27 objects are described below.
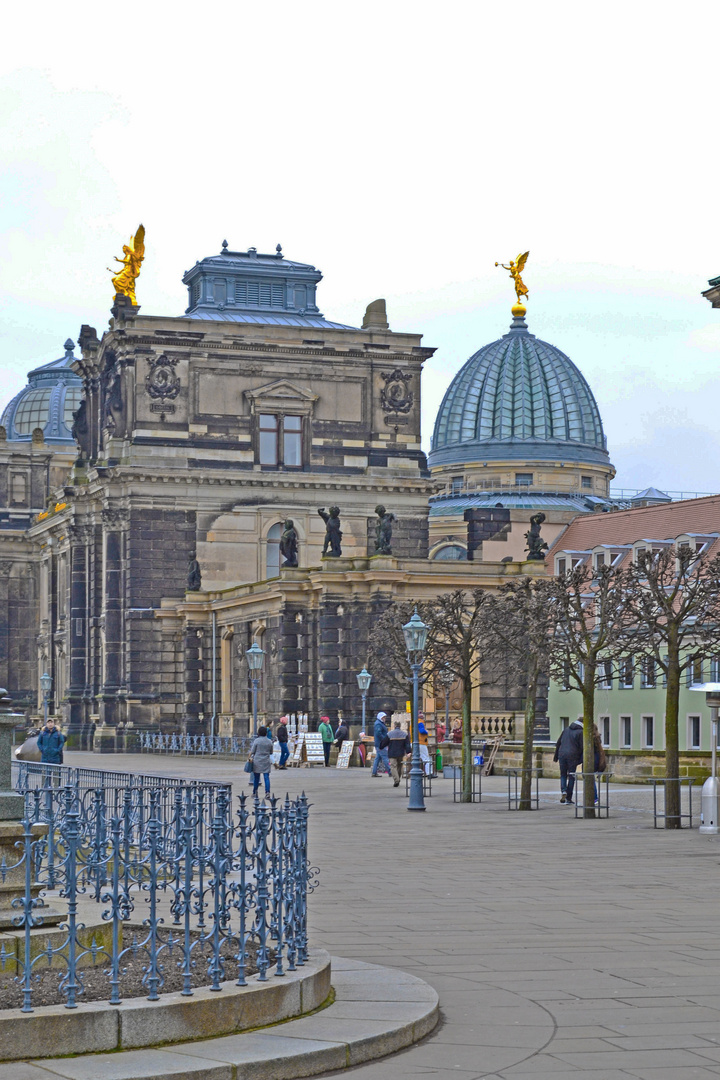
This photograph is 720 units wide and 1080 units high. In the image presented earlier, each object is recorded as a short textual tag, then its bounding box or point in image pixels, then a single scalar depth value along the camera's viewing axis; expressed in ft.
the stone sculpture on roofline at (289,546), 199.62
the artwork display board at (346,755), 174.19
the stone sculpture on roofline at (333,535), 197.88
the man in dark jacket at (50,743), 119.85
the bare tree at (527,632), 109.19
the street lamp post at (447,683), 173.27
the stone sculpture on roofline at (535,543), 210.59
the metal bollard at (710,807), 89.56
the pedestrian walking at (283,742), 167.73
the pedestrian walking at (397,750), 136.15
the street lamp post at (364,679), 186.80
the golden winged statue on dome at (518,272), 330.13
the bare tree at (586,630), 102.58
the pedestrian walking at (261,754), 109.70
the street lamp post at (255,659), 176.14
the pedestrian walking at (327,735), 178.29
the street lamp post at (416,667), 105.19
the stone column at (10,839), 37.01
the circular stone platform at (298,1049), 30.94
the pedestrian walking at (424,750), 133.30
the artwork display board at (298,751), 178.19
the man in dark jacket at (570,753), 110.73
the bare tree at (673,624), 92.47
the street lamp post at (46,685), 278.87
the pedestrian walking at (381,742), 149.18
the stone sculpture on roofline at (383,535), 199.41
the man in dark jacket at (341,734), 184.55
